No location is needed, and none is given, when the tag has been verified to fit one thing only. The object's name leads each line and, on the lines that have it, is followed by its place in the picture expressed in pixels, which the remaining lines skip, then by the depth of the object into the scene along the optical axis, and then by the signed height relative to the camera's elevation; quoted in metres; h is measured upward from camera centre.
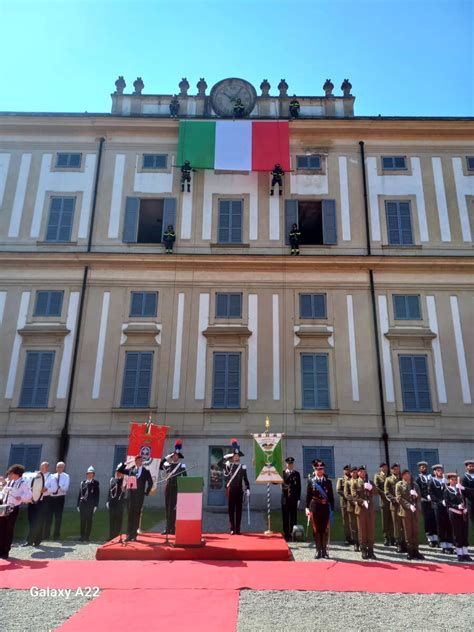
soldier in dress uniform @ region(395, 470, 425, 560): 11.18 -0.97
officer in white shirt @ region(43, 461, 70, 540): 13.61 -0.98
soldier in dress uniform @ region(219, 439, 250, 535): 13.43 -0.72
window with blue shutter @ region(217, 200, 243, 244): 23.45 +11.06
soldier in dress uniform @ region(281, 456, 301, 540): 13.86 -0.97
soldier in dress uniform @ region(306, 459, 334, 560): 11.13 -0.97
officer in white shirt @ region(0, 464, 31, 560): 10.95 -0.86
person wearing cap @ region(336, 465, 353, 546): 13.16 -1.00
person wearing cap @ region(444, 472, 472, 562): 11.24 -1.04
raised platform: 10.48 -1.80
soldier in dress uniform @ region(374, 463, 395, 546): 13.12 -1.14
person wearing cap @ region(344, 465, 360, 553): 12.42 -1.05
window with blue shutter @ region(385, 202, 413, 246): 23.41 +11.08
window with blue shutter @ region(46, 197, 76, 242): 23.47 +11.09
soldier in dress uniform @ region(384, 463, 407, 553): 11.94 -0.92
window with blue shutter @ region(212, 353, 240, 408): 20.78 +3.37
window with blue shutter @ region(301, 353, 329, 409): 20.78 +3.46
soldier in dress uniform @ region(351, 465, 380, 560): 11.07 -1.04
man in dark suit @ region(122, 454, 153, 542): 12.07 -0.66
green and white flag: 14.43 +0.19
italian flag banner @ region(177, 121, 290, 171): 24.09 +14.98
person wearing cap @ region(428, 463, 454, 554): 12.41 -1.04
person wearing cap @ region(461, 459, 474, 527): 13.69 -0.39
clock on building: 25.83 +18.51
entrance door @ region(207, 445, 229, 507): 19.48 -0.61
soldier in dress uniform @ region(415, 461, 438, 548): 13.25 -1.15
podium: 11.05 -1.22
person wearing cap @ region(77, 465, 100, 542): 13.59 -1.16
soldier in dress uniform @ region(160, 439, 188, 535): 13.62 -0.54
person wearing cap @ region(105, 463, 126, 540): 13.44 -1.12
